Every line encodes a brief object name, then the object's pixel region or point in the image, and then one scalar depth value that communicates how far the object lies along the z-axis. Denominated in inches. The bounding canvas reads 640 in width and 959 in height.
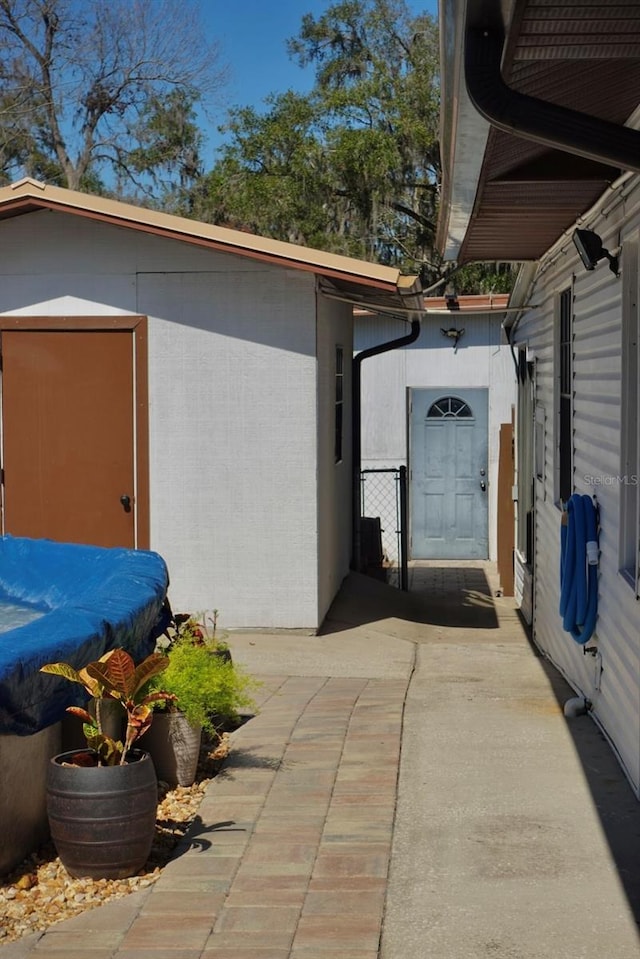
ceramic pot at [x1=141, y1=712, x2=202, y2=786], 222.5
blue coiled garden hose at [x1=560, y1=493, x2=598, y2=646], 269.1
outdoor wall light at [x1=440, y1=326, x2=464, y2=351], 637.9
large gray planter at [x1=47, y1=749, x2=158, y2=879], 175.0
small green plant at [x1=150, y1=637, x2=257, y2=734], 227.6
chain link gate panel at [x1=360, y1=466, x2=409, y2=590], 646.5
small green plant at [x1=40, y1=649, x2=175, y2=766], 181.9
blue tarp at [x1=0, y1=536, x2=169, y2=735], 177.9
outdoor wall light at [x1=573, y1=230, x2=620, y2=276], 251.0
